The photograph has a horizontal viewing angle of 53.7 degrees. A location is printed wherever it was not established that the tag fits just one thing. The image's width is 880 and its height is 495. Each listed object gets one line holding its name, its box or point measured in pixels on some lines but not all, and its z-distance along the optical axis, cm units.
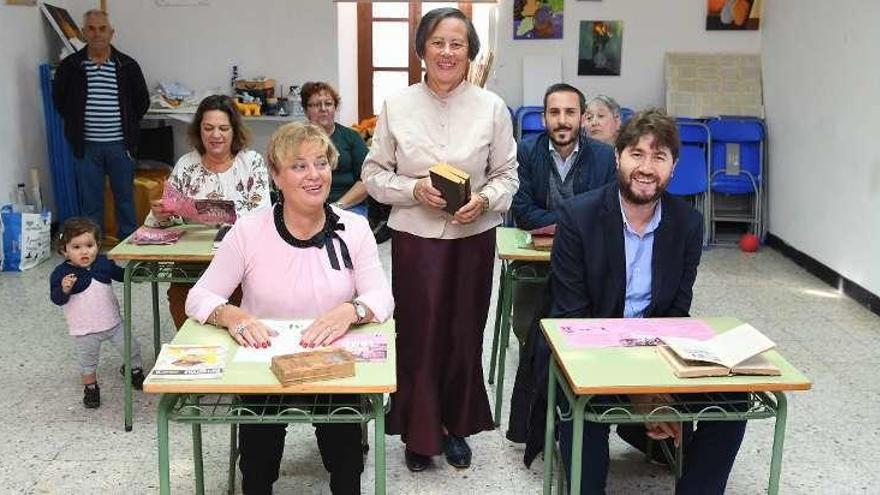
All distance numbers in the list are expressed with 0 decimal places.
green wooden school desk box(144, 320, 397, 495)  203
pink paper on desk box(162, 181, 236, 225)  365
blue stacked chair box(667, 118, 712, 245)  711
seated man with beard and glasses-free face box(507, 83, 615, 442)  348
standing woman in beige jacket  293
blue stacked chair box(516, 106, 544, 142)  711
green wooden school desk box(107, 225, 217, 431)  336
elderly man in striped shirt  617
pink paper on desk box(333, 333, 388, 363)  223
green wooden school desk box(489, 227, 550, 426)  333
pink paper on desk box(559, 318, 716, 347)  241
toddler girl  355
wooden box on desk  203
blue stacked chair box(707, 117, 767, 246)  712
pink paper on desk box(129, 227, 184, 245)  351
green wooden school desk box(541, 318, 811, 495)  214
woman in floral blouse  389
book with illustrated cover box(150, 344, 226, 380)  207
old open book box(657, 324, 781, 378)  219
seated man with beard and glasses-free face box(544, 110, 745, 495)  262
